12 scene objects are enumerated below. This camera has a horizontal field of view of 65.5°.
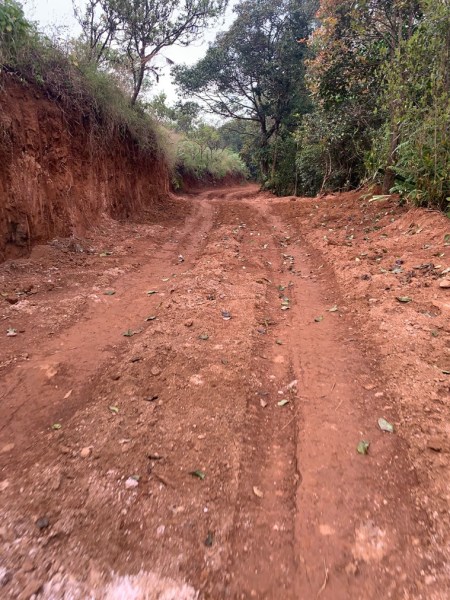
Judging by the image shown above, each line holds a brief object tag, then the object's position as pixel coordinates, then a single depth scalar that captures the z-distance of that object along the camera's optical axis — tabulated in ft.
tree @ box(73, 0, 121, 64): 29.17
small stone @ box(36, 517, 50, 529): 5.74
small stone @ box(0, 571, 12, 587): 4.97
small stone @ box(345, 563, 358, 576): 5.11
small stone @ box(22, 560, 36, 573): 5.12
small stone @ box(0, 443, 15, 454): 7.38
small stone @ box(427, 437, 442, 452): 6.89
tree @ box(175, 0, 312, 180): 52.90
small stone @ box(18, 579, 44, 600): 4.81
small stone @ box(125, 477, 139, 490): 6.48
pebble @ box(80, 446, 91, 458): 7.14
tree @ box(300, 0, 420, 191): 26.73
